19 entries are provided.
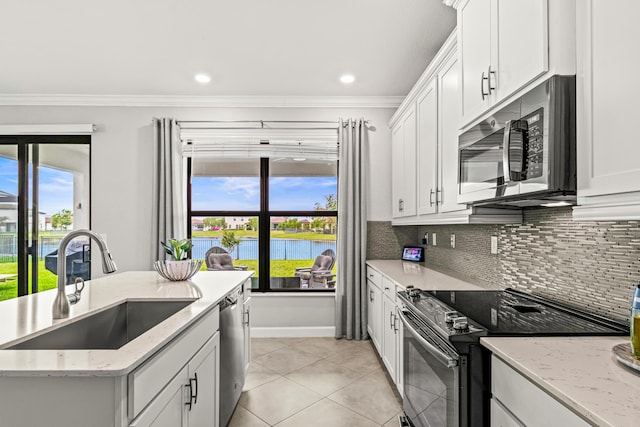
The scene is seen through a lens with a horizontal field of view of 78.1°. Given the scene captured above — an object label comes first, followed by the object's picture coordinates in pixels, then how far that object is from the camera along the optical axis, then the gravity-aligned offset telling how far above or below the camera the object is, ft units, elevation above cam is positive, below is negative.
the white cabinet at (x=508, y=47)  4.12 +2.11
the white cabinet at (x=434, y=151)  7.62 +1.61
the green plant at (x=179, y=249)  8.42 -0.68
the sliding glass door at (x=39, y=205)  13.93 +0.42
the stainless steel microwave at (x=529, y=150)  4.12 +0.80
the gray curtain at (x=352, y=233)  13.58 -0.55
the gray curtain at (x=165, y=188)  13.50 +1.02
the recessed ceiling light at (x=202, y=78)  11.97 +4.28
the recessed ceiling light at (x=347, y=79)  11.98 +4.28
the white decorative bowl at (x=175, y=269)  8.11 -1.07
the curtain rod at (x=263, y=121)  13.99 +3.41
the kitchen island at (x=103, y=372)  3.44 -1.50
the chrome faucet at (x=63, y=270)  4.99 -0.68
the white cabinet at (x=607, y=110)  3.22 +0.96
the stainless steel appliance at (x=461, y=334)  4.52 -1.52
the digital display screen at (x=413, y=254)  13.20 -1.24
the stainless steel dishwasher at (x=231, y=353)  7.25 -2.70
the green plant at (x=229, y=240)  14.56 -0.85
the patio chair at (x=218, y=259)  14.52 -1.56
